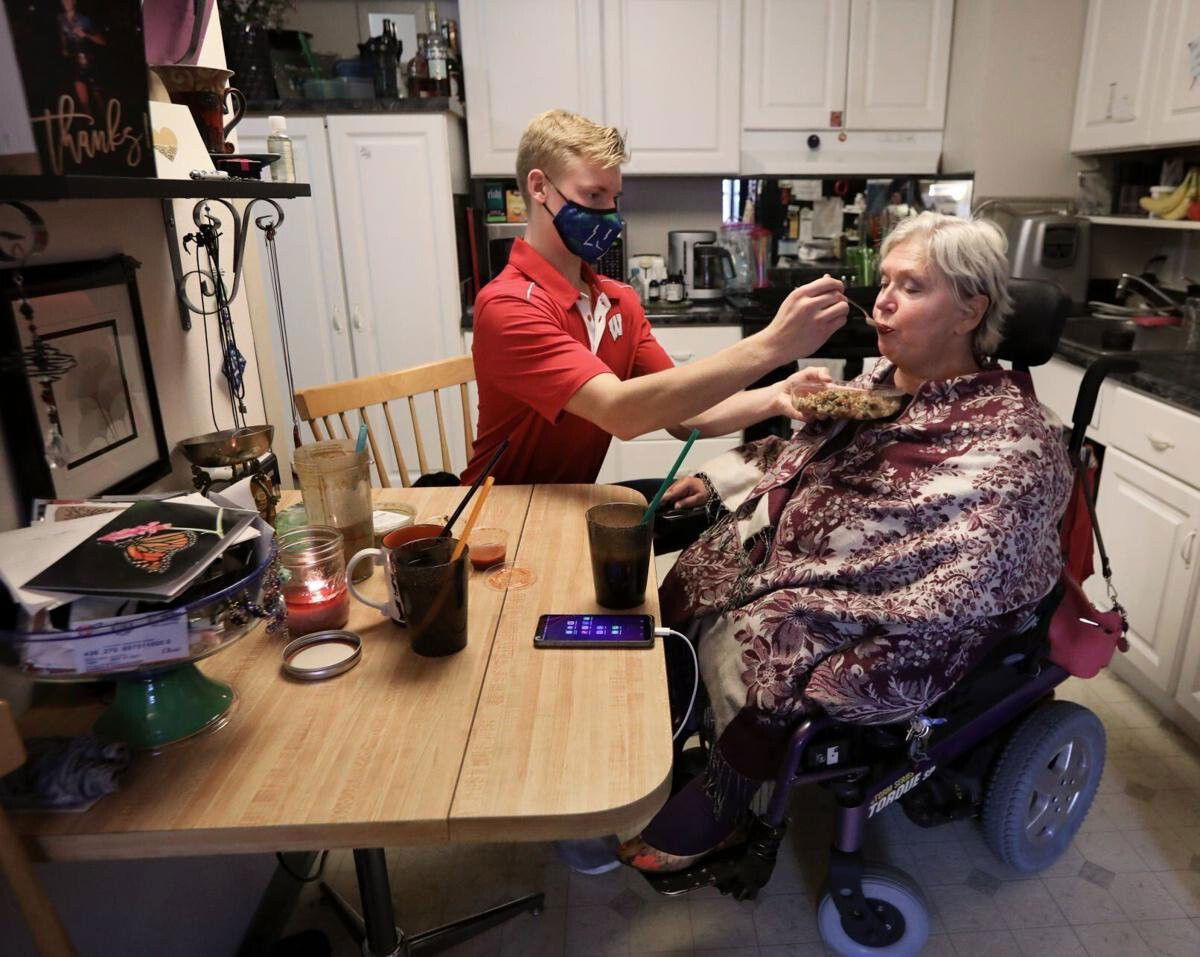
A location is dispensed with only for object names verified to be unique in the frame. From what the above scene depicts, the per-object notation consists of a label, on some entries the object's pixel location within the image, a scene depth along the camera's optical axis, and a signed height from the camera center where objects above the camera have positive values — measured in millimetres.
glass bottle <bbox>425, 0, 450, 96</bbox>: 3057 +558
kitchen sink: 2389 -388
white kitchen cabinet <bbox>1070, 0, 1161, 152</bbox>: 2600 +402
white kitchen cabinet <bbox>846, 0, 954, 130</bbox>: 3094 +517
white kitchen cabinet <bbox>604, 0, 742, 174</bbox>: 3055 +471
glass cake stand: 759 -390
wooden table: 754 -512
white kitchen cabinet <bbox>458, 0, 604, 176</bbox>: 3020 +526
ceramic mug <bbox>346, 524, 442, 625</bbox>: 1043 -407
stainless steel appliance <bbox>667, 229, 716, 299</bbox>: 3514 -139
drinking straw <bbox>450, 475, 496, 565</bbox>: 987 -366
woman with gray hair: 1284 -539
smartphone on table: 1027 -500
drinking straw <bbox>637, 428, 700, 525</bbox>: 1104 -359
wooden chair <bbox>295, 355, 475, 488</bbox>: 1828 -377
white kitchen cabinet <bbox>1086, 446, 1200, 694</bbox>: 1936 -822
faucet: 2814 -283
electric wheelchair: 1320 -956
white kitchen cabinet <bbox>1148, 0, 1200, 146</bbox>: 2383 +336
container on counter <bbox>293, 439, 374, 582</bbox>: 1238 -391
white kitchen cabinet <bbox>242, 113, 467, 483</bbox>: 2975 -91
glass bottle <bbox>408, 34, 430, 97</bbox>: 3094 +515
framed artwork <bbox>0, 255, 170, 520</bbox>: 996 -206
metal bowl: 1317 -340
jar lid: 978 -504
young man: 1381 -233
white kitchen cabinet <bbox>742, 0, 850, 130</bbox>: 3076 +525
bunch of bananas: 2576 -2
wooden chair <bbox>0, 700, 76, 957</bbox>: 689 -538
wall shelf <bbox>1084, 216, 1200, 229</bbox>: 2547 -66
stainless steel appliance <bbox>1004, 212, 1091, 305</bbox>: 2908 -145
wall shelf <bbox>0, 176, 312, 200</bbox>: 831 +43
